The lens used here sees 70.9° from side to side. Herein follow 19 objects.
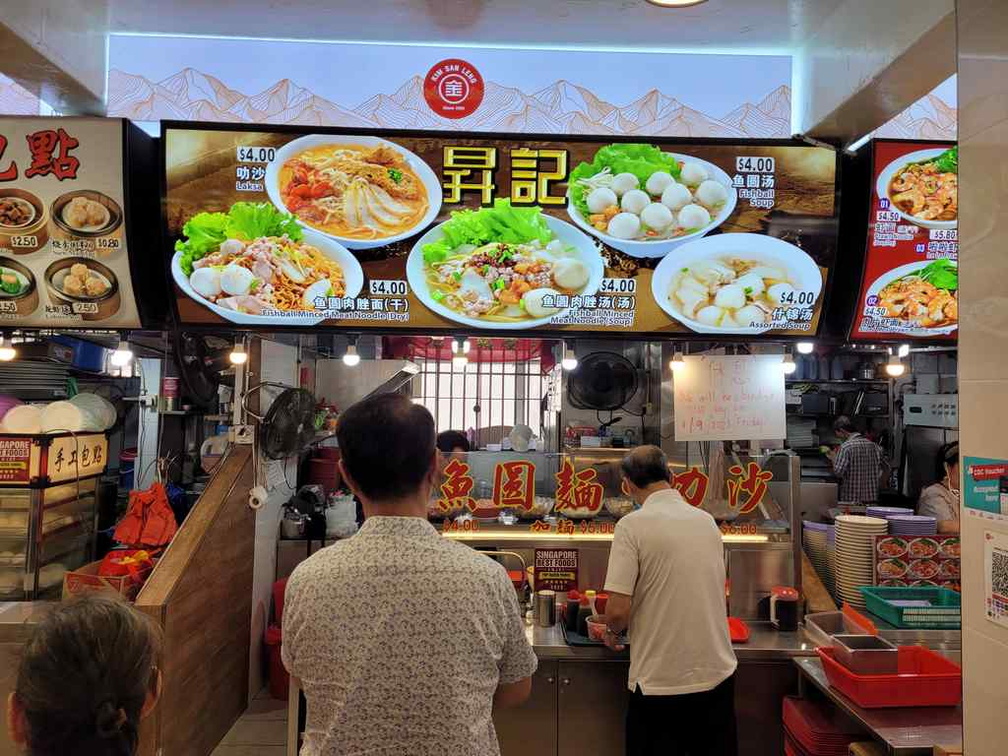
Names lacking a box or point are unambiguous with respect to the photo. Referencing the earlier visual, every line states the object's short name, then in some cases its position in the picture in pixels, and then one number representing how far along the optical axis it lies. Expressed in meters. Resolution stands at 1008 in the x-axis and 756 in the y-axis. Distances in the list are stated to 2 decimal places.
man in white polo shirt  3.09
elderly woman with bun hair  1.35
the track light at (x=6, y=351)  3.98
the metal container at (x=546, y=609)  4.11
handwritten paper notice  4.44
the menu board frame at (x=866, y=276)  3.68
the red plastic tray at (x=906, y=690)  3.02
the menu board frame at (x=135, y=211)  3.57
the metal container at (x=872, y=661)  3.12
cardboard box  3.88
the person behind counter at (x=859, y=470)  8.52
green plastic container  3.89
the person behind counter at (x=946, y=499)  5.55
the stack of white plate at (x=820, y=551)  4.79
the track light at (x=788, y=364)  4.38
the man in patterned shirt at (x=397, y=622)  1.48
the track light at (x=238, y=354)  4.77
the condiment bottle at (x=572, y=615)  4.00
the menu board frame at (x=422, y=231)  3.59
